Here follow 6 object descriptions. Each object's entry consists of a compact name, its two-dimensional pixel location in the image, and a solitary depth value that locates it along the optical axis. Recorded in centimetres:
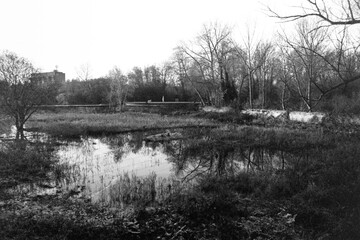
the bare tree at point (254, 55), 3343
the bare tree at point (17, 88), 1636
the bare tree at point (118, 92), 3982
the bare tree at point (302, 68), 2235
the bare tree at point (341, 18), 556
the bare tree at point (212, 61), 3519
